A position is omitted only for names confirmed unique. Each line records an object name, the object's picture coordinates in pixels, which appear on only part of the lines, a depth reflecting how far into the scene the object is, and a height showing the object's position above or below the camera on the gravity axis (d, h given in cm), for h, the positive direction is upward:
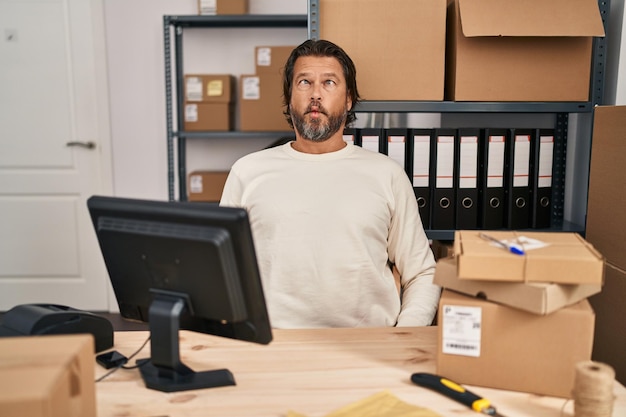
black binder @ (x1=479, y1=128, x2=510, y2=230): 209 -22
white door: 351 -21
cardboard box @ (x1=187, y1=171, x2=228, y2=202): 324 -39
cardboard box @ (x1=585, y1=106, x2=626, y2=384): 153 -29
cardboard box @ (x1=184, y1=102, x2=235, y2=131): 322 +0
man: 170 -34
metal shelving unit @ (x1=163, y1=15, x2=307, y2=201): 322 +27
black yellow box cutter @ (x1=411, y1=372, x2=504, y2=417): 98 -48
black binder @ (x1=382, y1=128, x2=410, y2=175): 209 -10
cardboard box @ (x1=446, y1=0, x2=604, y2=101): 199 +17
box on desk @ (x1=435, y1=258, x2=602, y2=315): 99 -31
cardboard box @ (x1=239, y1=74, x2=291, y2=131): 314 +7
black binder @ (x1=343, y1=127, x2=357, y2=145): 209 -7
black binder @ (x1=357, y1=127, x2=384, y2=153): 209 -8
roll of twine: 87 -41
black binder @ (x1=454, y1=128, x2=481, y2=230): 209 -22
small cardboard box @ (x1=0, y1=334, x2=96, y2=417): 69 -33
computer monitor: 99 -28
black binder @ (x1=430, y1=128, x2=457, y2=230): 209 -23
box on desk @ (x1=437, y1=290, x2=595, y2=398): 102 -41
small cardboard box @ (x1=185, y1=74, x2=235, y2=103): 317 +15
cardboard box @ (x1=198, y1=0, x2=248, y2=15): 323 +60
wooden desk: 100 -50
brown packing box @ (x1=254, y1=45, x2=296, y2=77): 313 +31
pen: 104 -24
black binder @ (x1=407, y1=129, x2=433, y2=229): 209 -18
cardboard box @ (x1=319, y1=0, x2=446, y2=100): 199 +26
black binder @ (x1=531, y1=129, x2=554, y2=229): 210 -22
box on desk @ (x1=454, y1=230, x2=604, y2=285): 100 -26
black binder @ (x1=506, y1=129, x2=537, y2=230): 210 -23
